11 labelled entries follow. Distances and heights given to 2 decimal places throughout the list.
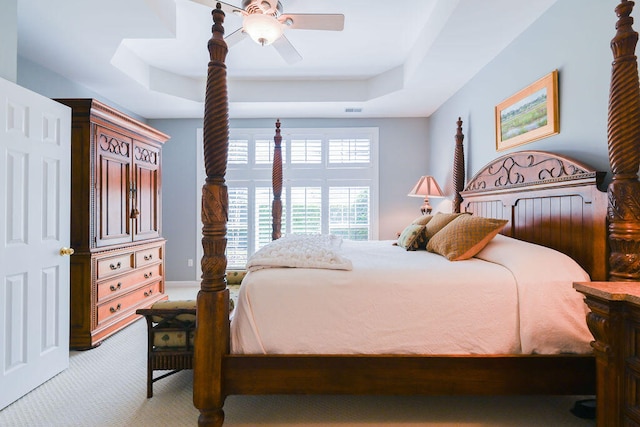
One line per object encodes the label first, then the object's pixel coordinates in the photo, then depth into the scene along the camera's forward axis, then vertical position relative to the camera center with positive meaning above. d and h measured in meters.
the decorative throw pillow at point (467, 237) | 1.98 -0.15
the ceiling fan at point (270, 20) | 2.06 +1.39
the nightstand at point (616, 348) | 1.24 -0.57
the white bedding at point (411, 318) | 1.57 -0.53
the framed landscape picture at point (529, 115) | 2.20 +0.80
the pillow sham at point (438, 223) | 2.58 -0.08
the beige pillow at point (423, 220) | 3.02 -0.06
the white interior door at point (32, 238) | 1.88 -0.16
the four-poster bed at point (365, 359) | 1.45 -0.73
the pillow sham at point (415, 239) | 2.54 -0.21
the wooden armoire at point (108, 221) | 2.68 -0.07
